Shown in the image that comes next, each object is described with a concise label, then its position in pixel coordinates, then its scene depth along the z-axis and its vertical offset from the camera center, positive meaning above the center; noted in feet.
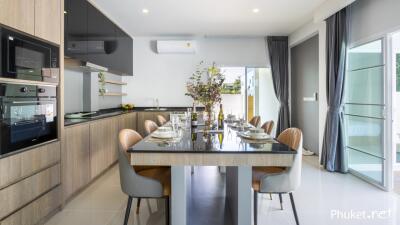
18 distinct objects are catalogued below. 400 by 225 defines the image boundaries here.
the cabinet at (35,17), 6.65 +2.53
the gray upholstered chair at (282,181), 7.00 -1.86
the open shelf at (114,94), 17.73 +1.04
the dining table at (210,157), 5.71 -1.02
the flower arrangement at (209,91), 9.21 +0.60
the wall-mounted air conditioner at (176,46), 20.43 +4.68
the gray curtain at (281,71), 21.35 +2.95
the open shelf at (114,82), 17.95 +1.85
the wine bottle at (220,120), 9.86 -0.44
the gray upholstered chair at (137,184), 6.70 -1.86
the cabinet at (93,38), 10.79 +3.46
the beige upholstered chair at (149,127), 10.46 -0.74
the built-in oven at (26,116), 6.68 -0.19
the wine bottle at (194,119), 9.88 -0.38
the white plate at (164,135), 7.18 -0.71
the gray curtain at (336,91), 13.47 +0.90
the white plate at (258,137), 7.22 -0.76
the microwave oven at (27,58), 6.70 +1.41
